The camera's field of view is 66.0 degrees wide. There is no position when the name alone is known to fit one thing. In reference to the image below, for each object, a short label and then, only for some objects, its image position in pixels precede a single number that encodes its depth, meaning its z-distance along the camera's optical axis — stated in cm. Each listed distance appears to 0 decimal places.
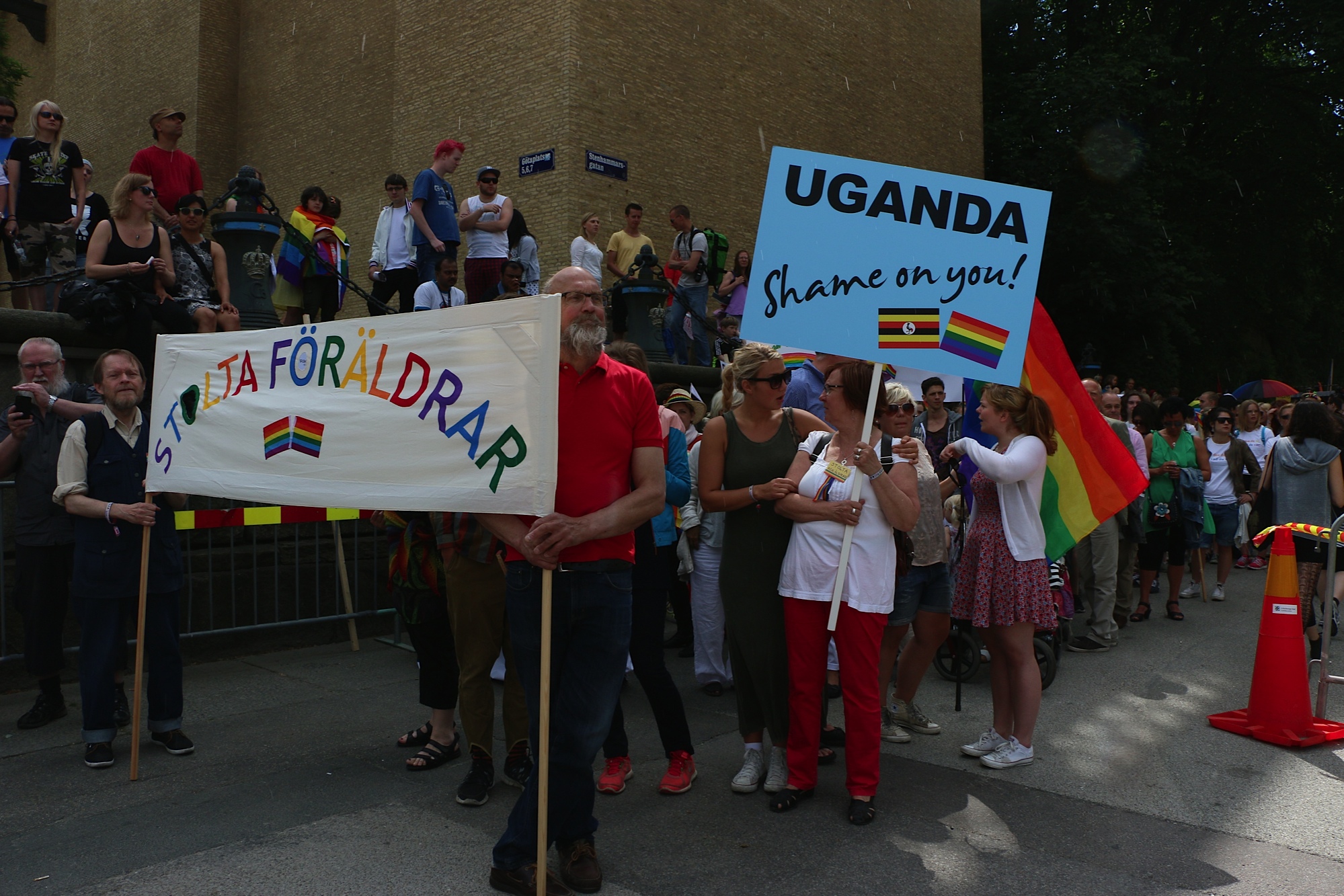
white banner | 353
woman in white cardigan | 493
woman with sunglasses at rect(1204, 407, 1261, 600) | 1046
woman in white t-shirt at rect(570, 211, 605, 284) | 1398
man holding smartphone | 553
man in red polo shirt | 353
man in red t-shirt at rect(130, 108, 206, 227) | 952
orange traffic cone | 556
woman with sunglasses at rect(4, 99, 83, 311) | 825
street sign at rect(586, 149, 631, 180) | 1747
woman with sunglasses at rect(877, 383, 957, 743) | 538
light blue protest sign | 449
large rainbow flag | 537
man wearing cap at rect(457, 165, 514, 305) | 1165
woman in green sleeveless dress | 457
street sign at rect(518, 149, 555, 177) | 1741
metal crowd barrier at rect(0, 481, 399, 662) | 697
